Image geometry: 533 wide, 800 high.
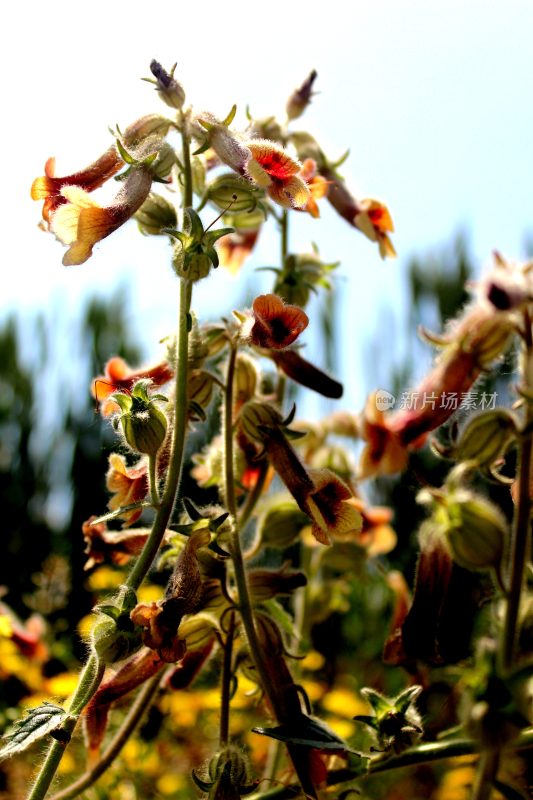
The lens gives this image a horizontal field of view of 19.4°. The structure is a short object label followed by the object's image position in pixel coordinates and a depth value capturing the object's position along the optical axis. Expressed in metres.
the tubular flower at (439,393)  0.43
